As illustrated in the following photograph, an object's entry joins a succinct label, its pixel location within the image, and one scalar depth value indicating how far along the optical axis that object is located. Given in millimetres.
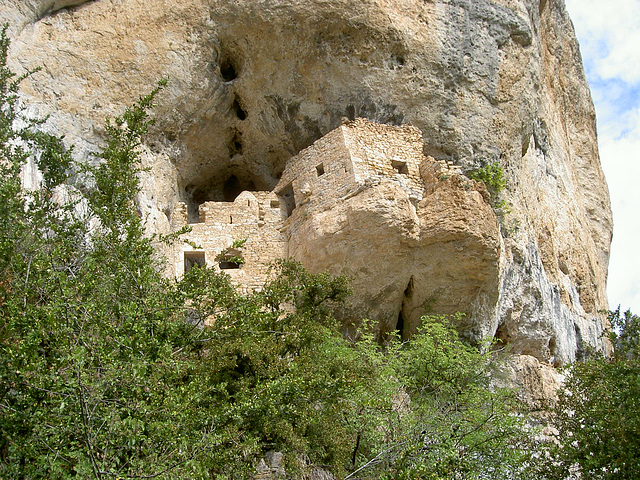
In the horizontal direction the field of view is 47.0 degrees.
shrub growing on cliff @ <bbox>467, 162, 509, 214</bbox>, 14820
